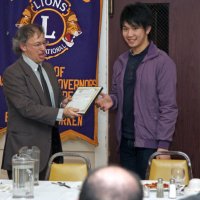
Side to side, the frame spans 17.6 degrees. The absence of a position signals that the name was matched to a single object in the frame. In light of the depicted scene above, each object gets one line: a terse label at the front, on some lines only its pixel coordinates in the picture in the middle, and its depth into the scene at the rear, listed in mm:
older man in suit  4521
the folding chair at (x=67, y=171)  4078
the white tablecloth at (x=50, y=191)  3148
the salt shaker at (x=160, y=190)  3139
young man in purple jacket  4578
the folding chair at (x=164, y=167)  4075
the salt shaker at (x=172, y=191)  3102
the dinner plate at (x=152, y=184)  3333
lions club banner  5873
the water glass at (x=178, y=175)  3362
